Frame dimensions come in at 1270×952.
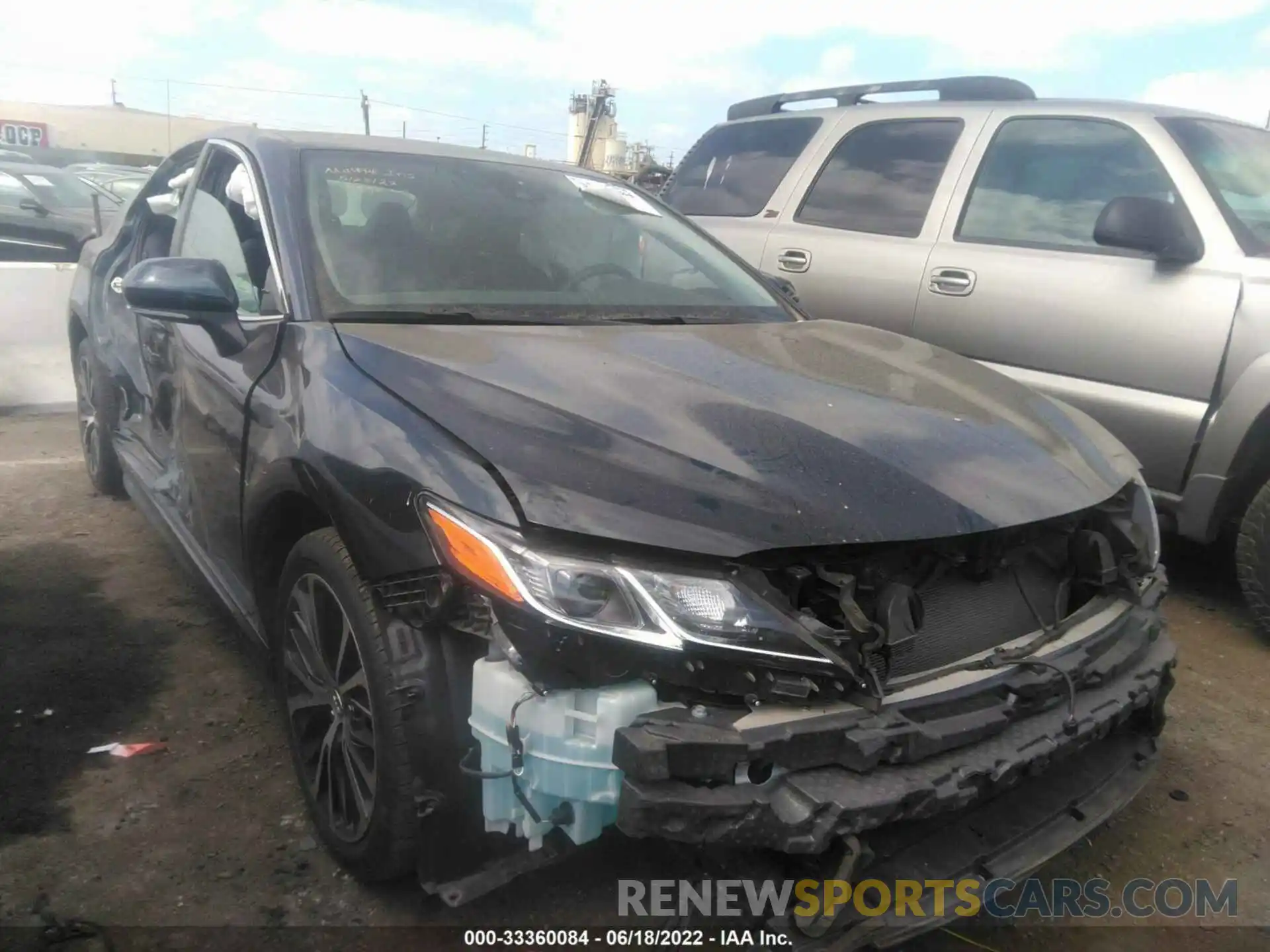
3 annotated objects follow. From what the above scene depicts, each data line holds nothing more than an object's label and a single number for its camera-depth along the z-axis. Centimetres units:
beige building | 5391
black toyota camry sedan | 170
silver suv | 362
